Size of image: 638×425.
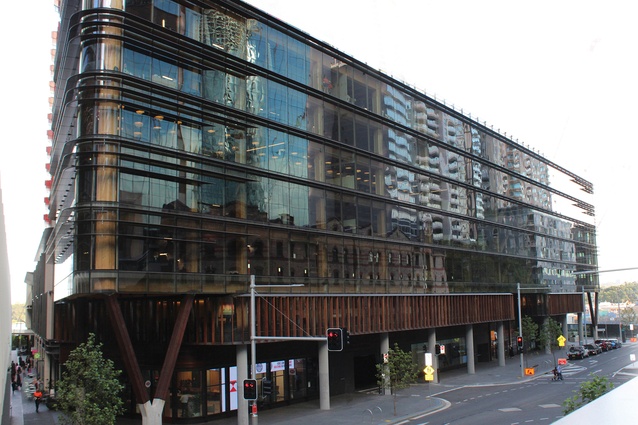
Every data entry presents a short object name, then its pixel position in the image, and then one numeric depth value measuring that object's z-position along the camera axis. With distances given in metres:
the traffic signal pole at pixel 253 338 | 29.25
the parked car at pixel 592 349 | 82.56
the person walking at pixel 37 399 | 46.81
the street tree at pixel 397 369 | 42.62
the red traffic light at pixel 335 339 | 27.38
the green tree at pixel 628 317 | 118.09
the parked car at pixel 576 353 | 77.91
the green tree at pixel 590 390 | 20.91
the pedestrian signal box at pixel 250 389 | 29.22
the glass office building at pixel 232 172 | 34.12
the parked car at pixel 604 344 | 89.06
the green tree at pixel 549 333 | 76.25
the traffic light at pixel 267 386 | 30.53
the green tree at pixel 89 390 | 27.95
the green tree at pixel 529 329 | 74.31
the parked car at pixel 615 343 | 93.19
